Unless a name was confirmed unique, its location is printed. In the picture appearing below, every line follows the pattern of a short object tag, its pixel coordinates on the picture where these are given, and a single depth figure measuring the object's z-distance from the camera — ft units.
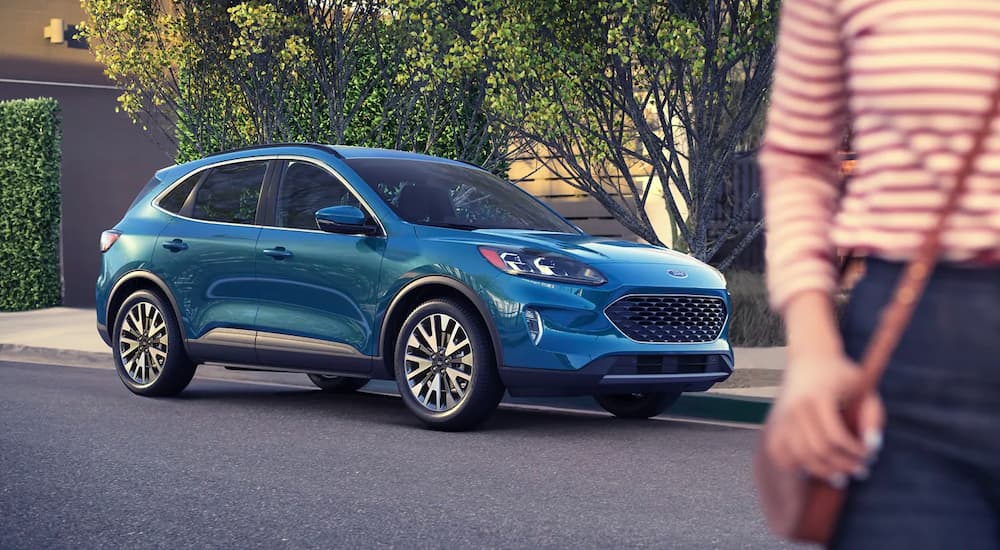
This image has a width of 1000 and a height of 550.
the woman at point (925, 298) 6.22
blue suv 28.76
